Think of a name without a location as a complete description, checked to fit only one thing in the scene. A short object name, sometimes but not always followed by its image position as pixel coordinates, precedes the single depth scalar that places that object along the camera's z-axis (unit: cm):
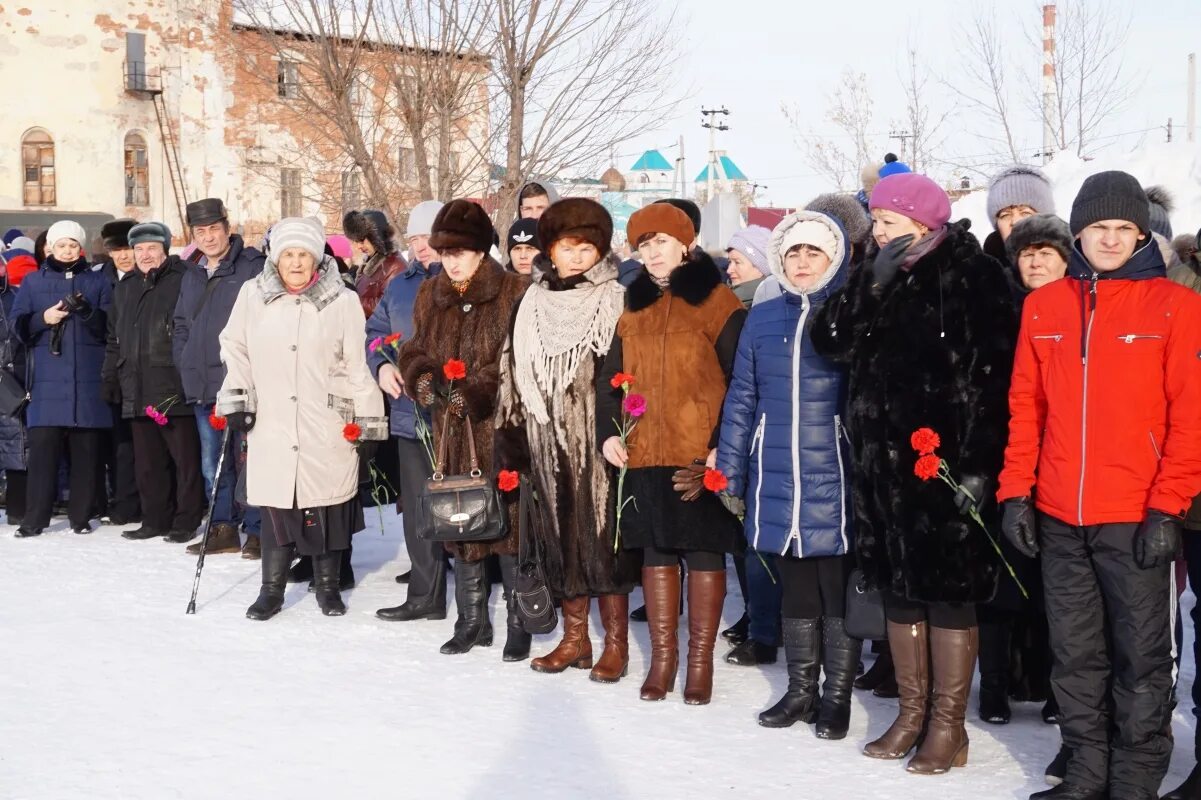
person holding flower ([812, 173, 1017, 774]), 455
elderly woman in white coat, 696
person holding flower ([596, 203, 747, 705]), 541
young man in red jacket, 407
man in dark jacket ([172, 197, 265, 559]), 860
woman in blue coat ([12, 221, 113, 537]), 953
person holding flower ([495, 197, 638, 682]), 576
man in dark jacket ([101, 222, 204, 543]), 915
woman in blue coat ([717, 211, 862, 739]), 502
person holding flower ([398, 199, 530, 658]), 627
